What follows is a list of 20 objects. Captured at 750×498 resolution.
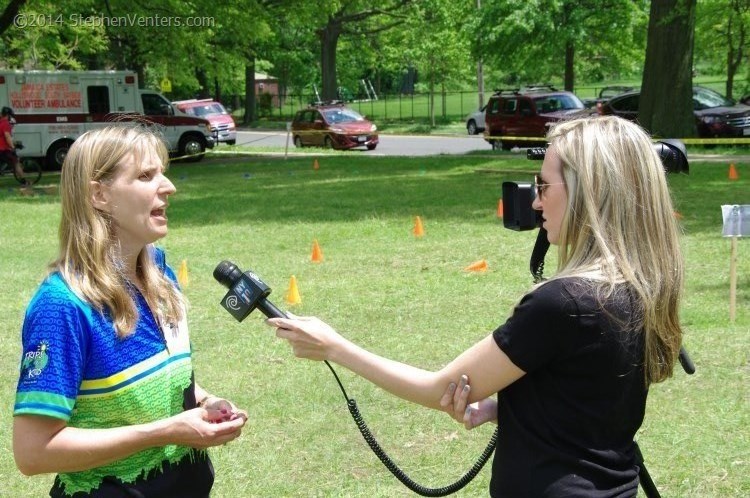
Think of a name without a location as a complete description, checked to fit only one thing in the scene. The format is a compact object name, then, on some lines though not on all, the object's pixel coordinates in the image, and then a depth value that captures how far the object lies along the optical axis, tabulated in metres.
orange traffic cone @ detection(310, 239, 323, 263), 11.09
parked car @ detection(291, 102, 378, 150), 31.92
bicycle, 22.41
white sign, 6.81
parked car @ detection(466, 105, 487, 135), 40.97
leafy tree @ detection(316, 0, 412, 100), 42.53
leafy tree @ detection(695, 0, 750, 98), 31.69
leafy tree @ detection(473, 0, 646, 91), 35.12
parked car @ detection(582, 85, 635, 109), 40.83
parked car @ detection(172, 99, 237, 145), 37.62
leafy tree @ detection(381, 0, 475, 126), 42.94
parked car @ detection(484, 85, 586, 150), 28.98
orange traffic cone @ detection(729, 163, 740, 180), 17.28
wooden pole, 7.07
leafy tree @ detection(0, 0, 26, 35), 22.92
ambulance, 27.62
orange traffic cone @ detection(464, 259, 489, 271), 10.09
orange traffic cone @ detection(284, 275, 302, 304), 8.99
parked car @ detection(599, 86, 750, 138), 25.05
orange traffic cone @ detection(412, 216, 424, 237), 12.54
